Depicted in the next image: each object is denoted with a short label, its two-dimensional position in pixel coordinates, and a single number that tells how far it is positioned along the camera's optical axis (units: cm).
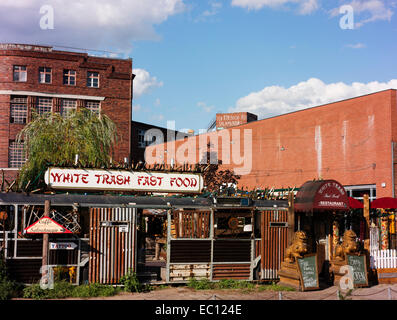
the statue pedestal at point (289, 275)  1545
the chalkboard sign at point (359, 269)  1631
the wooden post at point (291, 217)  1673
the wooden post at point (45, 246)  1396
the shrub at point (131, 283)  1474
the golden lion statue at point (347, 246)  1641
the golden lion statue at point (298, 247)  1548
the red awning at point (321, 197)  1585
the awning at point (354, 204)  1883
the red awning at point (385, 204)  1925
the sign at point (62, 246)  1434
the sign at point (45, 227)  1373
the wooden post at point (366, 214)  1786
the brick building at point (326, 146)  3469
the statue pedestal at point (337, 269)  1630
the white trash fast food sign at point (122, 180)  1495
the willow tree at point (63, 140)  2525
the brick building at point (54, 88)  4678
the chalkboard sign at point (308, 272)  1534
